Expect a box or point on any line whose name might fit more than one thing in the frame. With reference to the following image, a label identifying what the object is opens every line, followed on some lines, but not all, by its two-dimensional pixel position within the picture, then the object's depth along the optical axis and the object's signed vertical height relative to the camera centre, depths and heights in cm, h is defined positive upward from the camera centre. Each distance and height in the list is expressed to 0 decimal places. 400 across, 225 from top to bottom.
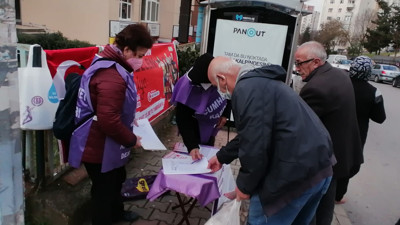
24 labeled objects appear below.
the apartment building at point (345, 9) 7333 +792
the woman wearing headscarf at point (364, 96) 348 -55
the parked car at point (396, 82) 2153 -233
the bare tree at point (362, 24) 5692 +348
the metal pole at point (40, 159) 274 -125
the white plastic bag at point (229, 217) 195 -112
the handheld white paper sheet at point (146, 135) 261 -97
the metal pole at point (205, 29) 514 -1
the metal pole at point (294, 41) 480 -7
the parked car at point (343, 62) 2868 -181
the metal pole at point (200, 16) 645 +23
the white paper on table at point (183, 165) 248 -108
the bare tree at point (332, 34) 5691 +116
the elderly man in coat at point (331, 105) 254 -50
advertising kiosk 485 +4
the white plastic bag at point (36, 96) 225 -59
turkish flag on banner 258 -40
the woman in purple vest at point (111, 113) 214 -63
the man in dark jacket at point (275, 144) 164 -56
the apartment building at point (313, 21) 8622 +462
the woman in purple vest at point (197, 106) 257 -68
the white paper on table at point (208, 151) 272 -104
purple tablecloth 239 -117
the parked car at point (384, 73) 2358 -198
